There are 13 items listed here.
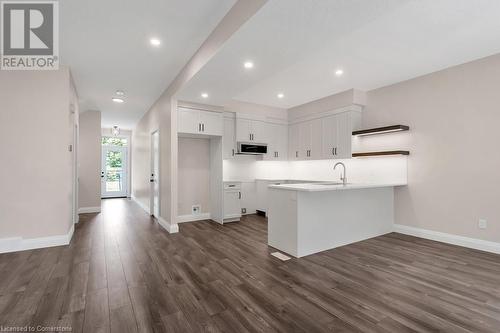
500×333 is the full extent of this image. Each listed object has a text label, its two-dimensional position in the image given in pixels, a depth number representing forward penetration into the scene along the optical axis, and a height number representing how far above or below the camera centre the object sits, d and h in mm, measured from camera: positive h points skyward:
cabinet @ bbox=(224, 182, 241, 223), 5285 -797
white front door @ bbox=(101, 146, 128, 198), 9875 -227
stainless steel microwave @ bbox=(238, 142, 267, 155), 5824 +456
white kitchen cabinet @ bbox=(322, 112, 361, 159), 5105 +742
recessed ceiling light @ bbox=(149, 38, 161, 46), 3111 +1678
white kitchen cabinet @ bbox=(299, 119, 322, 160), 5809 +692
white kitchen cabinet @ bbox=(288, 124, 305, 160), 6434 +647
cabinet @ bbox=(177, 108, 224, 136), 4777 +944
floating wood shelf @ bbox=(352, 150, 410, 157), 4352 +255
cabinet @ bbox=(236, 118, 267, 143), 5845 +921
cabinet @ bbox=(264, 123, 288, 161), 6395 +687
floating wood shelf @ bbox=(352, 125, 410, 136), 4336 +698
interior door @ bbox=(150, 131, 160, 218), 5586 -218
